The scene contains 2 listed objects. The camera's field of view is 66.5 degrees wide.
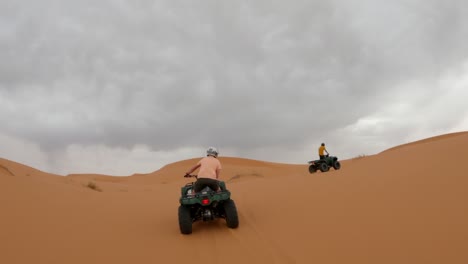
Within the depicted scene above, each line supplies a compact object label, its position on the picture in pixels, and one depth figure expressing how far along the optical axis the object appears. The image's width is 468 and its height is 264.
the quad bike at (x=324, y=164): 18.03
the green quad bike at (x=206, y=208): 6.31
